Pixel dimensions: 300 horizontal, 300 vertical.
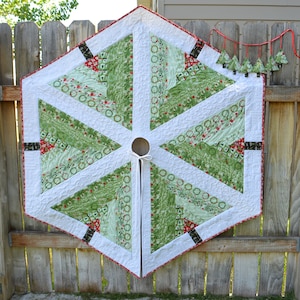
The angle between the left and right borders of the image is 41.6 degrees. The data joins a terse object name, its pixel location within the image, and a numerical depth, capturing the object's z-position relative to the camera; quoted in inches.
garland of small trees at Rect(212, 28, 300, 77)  87.7
